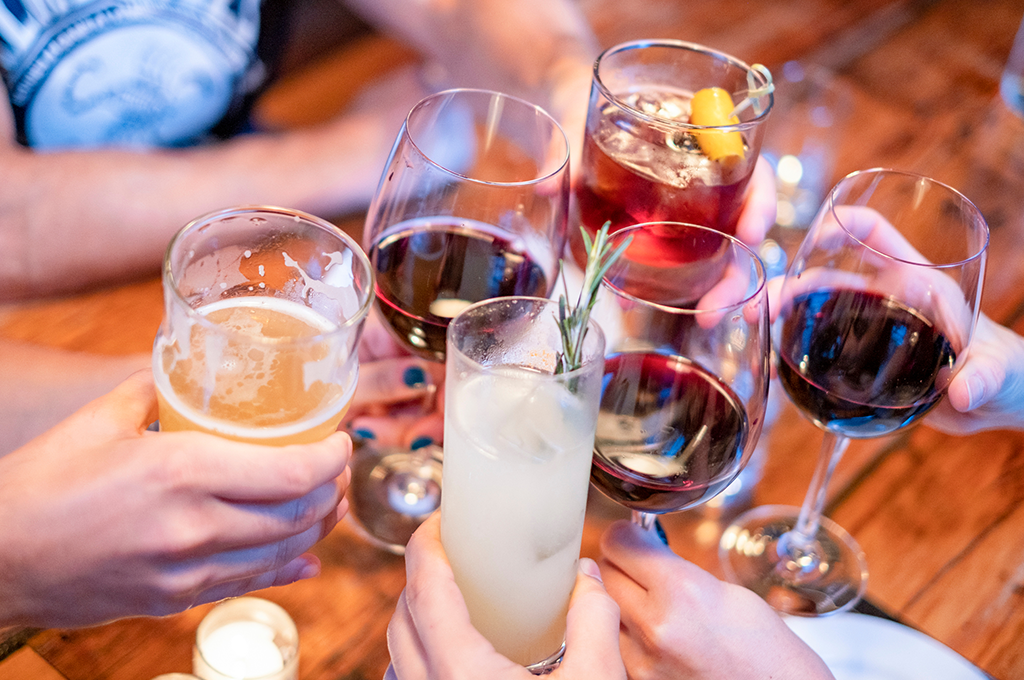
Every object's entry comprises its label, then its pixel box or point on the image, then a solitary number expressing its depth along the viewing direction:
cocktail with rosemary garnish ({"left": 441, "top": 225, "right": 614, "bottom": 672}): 0.70
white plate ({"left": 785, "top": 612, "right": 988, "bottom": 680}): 0.99
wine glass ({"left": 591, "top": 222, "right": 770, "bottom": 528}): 0.80
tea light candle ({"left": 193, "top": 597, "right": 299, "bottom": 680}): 0.88
